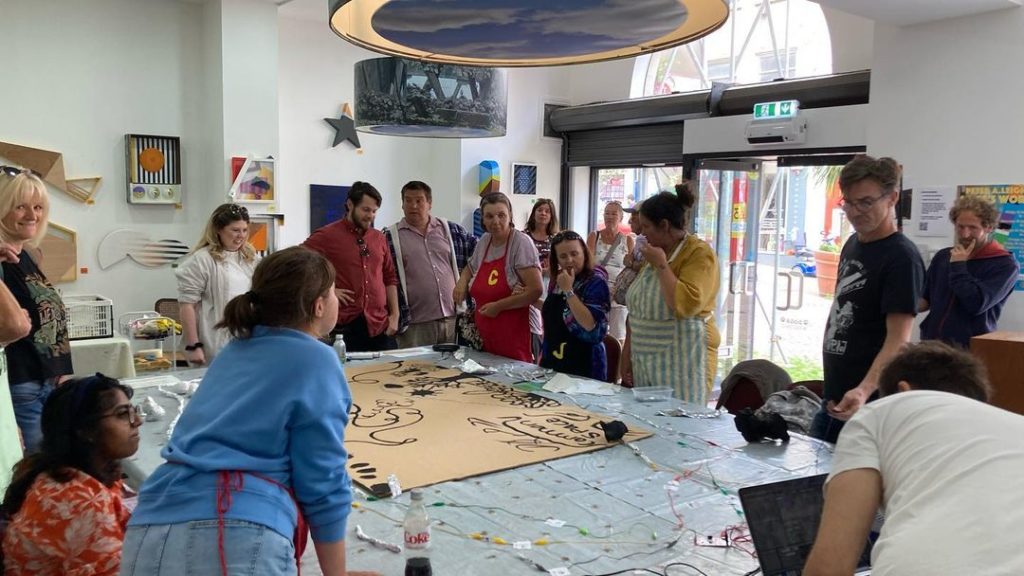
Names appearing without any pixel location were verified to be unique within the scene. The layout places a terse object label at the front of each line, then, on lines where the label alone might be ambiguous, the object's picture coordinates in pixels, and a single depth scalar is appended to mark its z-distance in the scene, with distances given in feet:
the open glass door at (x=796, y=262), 20.22
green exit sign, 17.01
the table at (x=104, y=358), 13.44
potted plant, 20.31
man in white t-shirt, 3.37
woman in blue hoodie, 4.37
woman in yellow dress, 10.05
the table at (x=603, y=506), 5.42
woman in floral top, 5.47
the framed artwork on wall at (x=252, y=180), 18.92
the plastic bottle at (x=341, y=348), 11.75
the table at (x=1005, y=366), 11.38
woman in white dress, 21.02
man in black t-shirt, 7.59
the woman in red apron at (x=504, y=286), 12.36
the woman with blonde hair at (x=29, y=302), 8.32
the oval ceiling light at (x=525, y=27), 5.58
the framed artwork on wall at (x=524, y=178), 23.91
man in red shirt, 13.28
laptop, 4.69
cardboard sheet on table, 7.30
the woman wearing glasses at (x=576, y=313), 11.27
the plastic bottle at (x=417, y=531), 5.21
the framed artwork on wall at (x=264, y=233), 19.74
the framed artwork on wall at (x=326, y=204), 22.53
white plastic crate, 14.43
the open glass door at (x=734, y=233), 20.31
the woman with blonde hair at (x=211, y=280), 11.52
